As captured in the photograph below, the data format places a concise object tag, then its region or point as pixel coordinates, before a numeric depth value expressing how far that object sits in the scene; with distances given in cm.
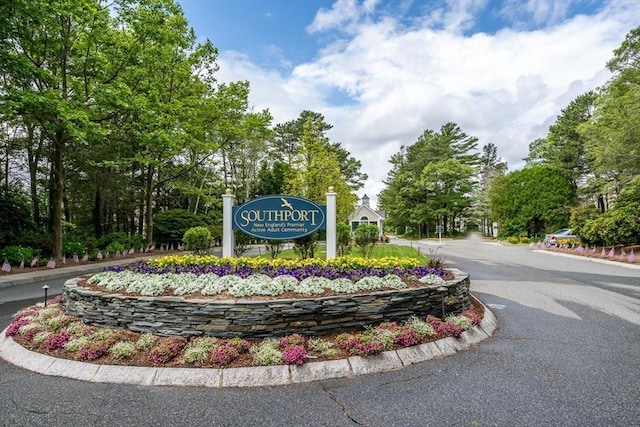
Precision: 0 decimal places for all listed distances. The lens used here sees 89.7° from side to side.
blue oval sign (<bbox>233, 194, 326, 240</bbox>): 637
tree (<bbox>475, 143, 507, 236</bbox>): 4100
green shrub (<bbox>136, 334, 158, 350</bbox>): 349
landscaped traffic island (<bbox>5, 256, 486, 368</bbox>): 340
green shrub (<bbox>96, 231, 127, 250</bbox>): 1447
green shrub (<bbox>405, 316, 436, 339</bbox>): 386
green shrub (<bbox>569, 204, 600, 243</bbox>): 1722
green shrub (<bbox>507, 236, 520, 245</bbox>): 2592
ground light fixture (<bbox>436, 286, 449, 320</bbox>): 444
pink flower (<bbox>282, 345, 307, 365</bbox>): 323
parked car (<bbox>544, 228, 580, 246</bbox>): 1881
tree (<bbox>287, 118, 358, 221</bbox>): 1586
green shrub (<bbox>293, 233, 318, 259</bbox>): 755
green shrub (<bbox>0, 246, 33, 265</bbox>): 965
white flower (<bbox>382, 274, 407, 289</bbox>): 432
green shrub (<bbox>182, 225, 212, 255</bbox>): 793
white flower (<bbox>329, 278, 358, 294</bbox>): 416
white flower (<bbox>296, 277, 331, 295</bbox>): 407
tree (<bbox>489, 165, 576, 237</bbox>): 2628
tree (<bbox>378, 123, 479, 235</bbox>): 3566
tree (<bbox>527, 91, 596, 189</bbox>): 2678
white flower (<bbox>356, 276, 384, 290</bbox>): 427
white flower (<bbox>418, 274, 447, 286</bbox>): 463
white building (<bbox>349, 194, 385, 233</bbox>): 3953
